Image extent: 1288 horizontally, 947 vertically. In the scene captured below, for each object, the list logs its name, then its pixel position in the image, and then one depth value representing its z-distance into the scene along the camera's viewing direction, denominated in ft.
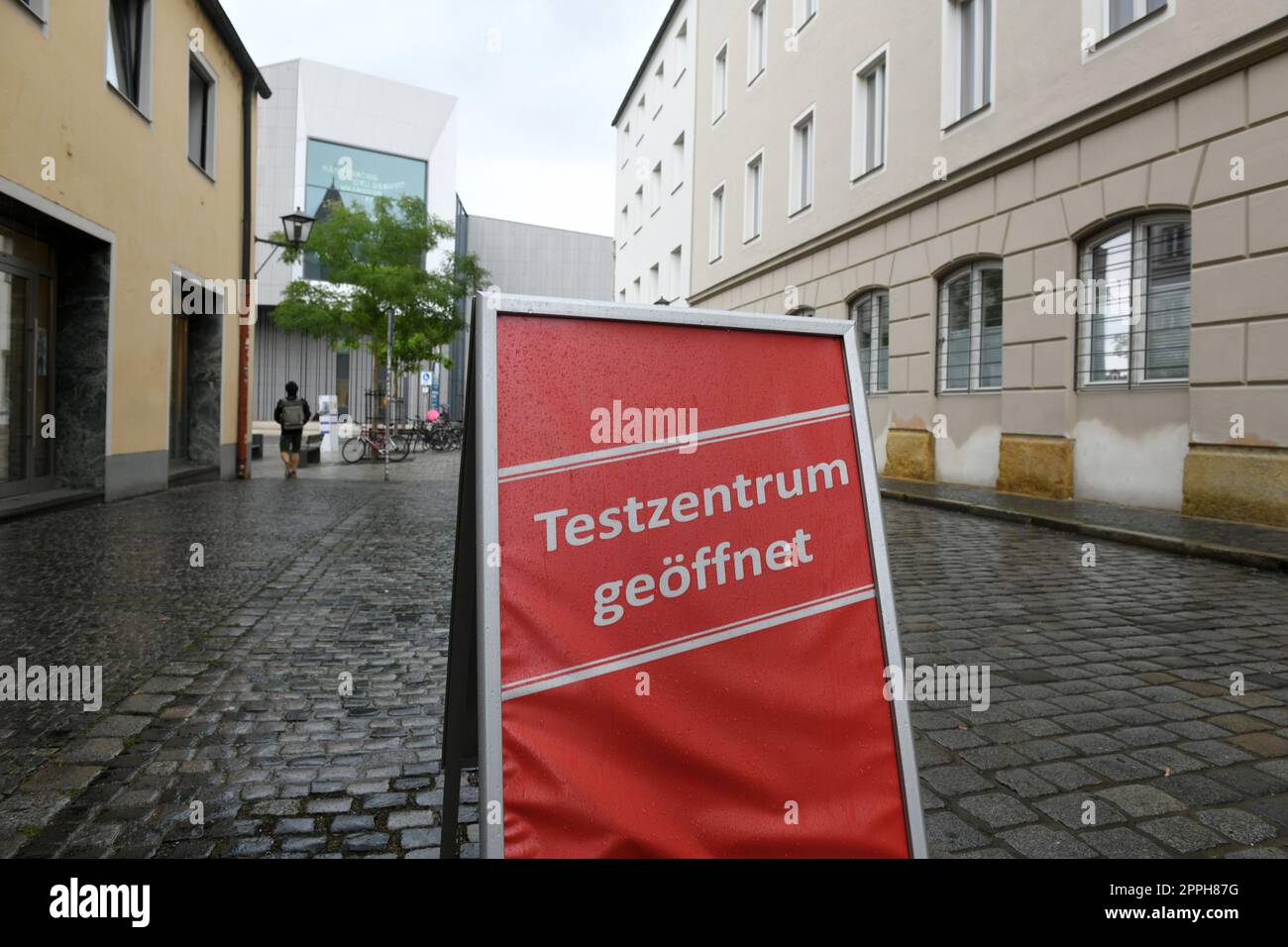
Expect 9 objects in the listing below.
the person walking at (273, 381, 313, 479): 52.14
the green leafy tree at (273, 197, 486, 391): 84.99
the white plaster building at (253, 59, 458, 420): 134.10
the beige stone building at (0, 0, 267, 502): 29.37
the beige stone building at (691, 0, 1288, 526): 29.35
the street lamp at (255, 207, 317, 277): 51.78
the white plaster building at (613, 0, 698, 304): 94.63
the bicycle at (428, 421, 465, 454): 95.55
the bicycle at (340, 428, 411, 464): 72.43
